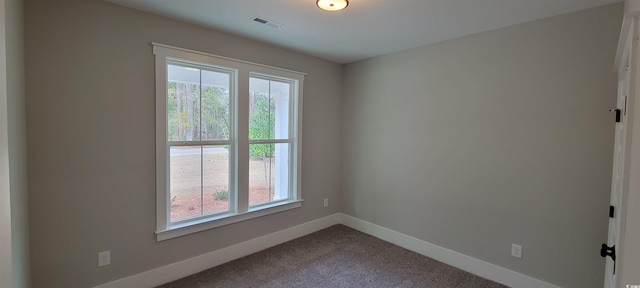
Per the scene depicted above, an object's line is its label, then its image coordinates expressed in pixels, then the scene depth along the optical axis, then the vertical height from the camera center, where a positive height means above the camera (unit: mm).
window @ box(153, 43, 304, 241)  2611 -74
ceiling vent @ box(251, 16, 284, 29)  2477 +1038
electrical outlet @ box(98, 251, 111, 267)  2260 -1043
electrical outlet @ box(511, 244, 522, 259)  2520 -1030
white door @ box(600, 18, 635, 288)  1103 -203
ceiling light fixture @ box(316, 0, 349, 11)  2062 +991
